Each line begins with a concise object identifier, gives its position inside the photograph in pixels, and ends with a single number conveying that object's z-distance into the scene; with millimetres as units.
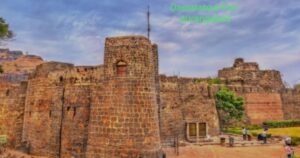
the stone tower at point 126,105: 17023
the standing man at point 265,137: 25719
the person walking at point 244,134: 27320
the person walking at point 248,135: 27594
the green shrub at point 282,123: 37156
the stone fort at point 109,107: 17297
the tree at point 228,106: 32156
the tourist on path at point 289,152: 18875
